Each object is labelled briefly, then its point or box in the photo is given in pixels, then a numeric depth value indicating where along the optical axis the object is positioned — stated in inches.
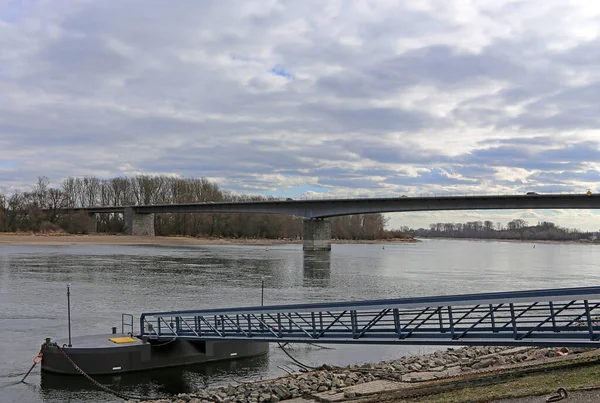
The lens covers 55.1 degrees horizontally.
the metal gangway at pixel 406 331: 534.3
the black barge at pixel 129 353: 737.6
